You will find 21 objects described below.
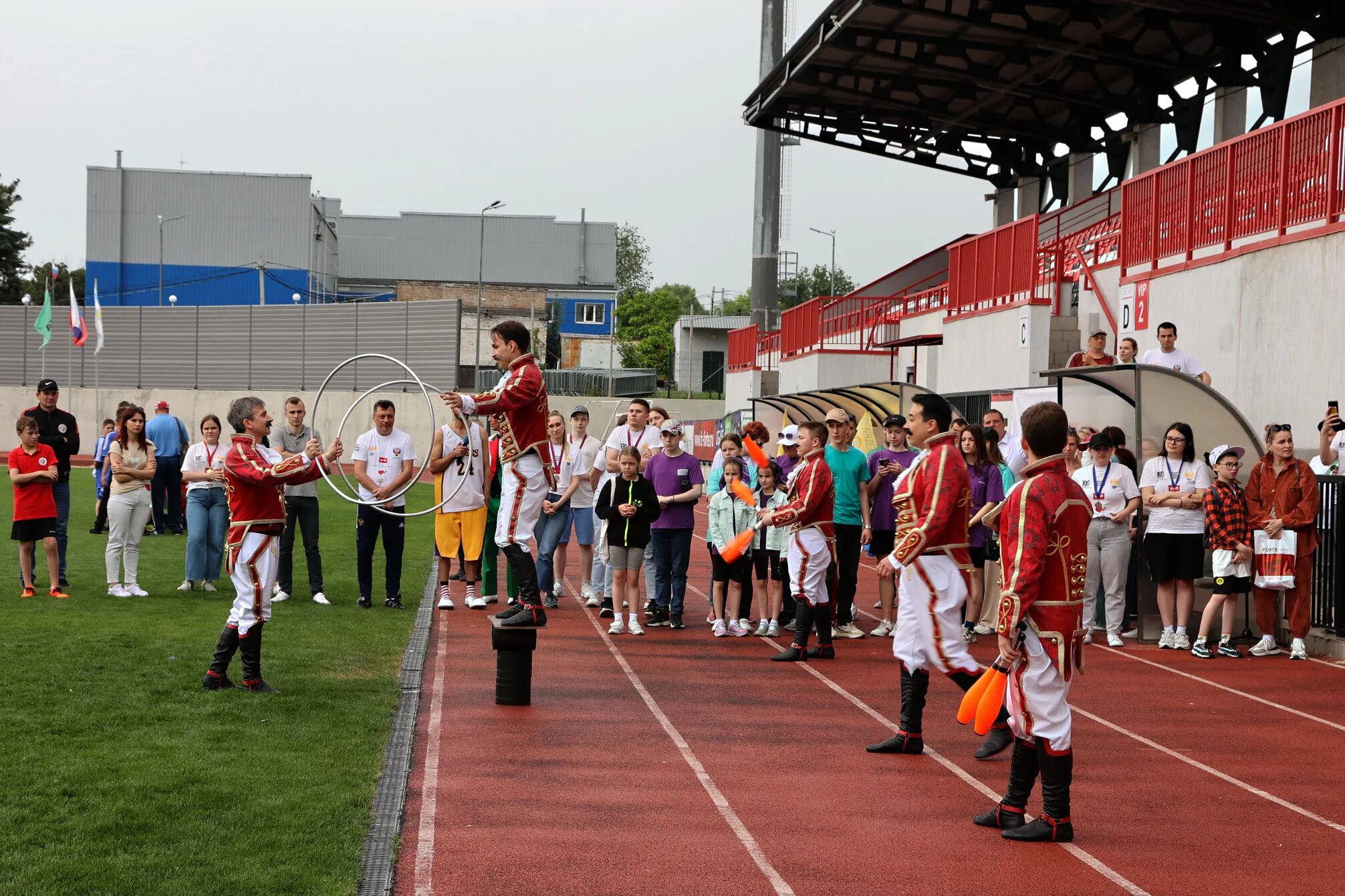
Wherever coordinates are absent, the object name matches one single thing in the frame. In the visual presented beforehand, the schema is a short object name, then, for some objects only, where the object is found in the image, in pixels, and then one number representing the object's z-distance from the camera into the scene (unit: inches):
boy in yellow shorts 490.0
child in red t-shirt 513.3
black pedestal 360.8
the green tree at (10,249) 2967.5
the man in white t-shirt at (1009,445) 540.1
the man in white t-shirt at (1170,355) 574.9
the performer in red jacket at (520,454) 328.5
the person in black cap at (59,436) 554.6
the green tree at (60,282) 3676.2
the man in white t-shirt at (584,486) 581.3
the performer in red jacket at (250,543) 350.0
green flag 1850.4
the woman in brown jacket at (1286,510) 458.0
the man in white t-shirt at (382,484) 507.8
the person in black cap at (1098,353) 595.2
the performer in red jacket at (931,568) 307.3
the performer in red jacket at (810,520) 425.1
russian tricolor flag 1708.9
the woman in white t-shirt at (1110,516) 494.0
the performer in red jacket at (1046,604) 243.8
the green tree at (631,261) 4808.1
